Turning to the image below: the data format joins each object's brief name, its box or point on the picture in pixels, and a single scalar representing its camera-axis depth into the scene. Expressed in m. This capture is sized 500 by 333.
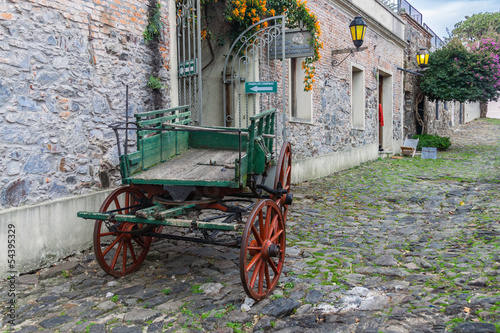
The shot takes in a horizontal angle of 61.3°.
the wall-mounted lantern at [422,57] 16.78
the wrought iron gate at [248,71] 7.86
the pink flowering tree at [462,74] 17.27
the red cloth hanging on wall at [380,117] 15.62
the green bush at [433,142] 16.98
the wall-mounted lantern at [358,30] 10.41
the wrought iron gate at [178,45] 6.25
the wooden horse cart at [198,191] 3.52
